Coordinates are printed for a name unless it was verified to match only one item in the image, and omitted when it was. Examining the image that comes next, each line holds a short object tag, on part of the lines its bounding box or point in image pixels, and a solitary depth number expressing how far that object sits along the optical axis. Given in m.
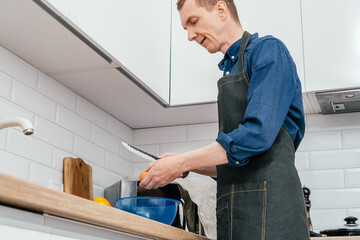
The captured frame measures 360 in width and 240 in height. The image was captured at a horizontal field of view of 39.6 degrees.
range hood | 2.04
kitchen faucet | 1.16
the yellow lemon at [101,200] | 1.84
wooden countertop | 0.79
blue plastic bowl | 1.57
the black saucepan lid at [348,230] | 1.89
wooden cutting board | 1.95
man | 1.25
